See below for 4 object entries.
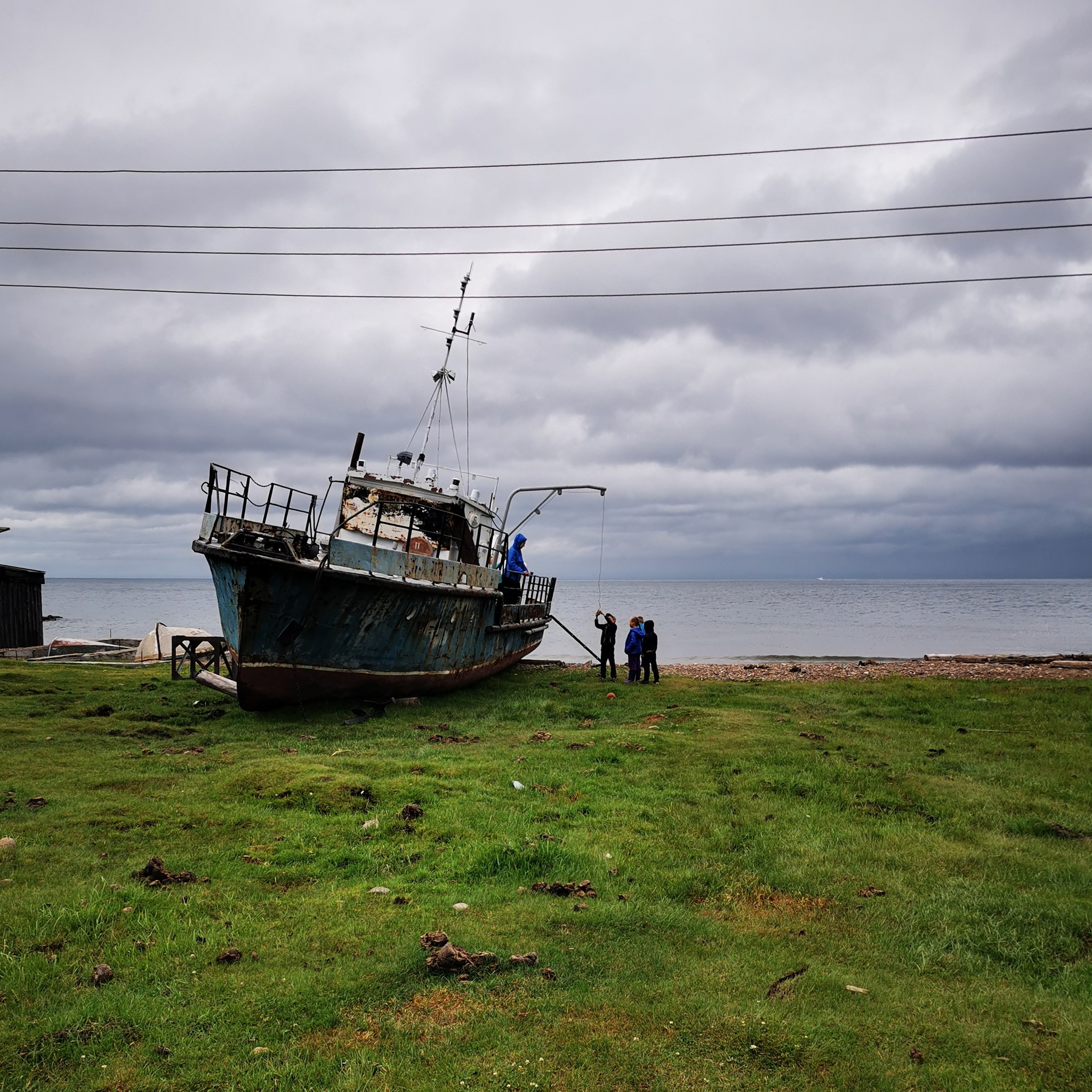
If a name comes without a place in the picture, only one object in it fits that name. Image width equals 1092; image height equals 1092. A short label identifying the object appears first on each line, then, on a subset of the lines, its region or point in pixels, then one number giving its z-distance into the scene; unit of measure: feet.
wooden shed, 86.84
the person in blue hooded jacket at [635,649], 64.44
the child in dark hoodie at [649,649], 63.62
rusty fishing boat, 44.11
